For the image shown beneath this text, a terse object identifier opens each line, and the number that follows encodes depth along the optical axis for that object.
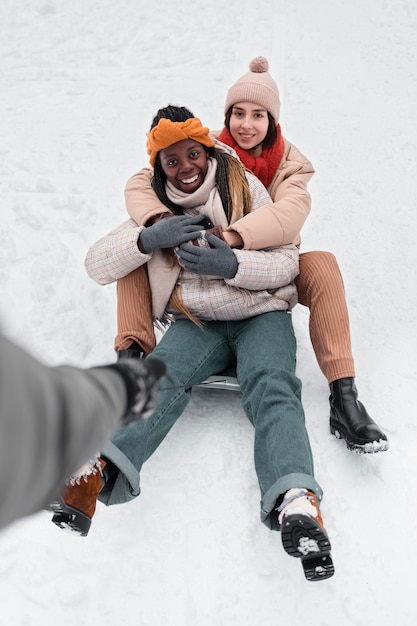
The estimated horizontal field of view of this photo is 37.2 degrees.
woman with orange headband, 1.59
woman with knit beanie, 1.78
